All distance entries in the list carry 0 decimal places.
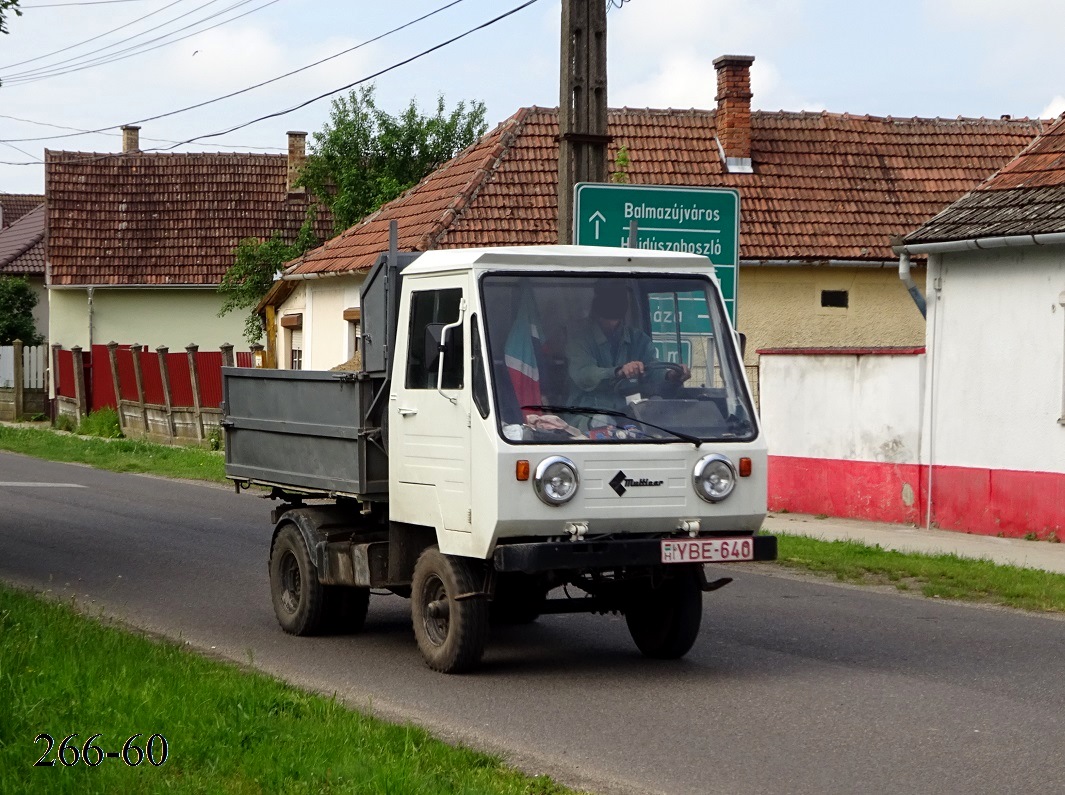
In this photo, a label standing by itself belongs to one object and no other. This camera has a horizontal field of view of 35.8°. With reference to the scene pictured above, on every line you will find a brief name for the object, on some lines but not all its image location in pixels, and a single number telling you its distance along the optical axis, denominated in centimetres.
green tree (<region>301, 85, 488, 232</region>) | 3691
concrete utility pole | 1622
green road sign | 1612
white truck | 877
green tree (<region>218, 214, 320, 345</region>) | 4175
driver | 908
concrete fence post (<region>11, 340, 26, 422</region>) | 4162
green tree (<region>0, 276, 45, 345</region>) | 4859
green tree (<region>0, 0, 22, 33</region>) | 1391
